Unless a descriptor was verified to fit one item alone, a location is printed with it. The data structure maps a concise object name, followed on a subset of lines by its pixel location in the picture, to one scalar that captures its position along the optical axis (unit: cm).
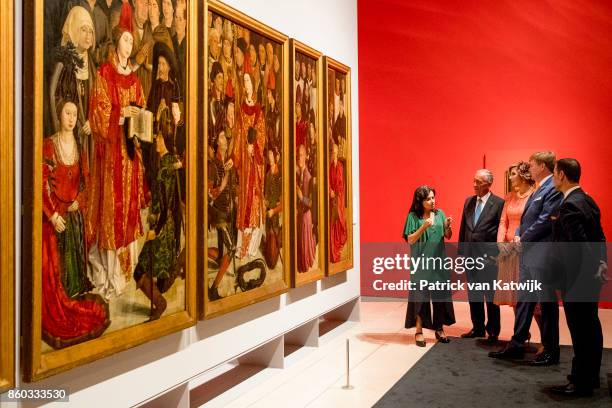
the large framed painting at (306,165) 649
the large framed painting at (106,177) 327
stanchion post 571
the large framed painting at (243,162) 498
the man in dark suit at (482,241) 744
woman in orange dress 729
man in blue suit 616
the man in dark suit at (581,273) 518
